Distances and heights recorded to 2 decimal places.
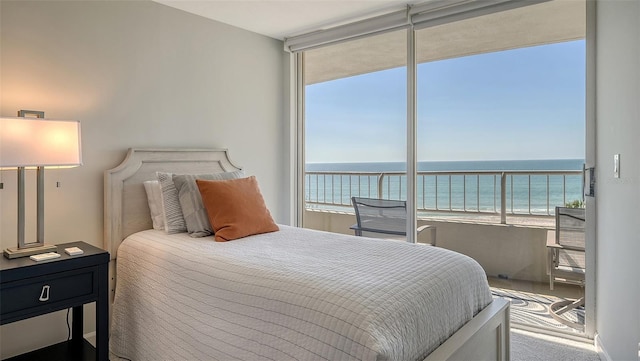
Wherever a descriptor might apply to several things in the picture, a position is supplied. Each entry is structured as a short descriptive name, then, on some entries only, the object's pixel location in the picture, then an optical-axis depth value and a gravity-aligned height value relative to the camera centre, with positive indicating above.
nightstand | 1.83 -0.57
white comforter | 1.38 -0.50
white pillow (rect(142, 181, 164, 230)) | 2.74 -0.18
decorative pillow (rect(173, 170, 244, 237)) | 2.53 -0.20
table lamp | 1.92 +0.13
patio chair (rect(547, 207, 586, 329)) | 2.73 -0.53
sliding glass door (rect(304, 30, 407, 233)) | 3.50 +0.52
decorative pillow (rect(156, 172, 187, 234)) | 2.60 -0.22
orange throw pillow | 2.46 -0.22
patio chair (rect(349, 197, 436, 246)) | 3.42 -0.37
